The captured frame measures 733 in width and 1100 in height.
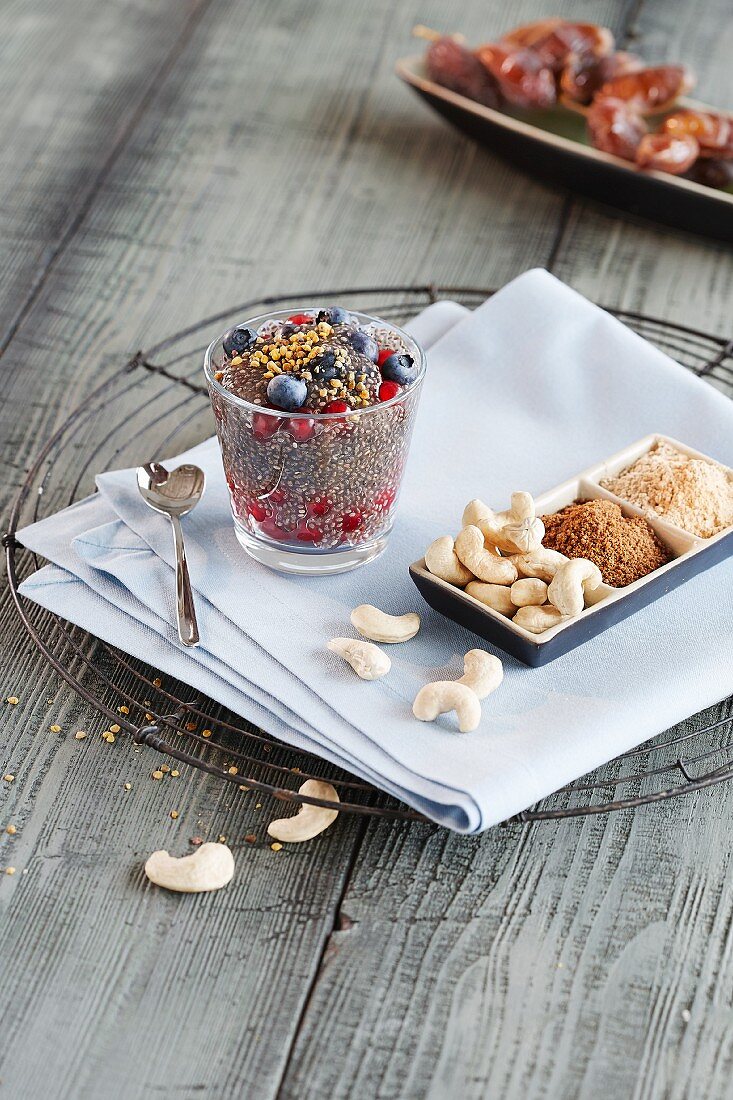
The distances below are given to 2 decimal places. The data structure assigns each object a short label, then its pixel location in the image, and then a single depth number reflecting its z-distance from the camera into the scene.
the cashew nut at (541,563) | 0.87
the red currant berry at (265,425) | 0.88
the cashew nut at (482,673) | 0.85
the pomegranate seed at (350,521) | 0.90
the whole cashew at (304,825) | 0.84
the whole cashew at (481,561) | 0.87
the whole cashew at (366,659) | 0.86
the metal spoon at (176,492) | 0.91
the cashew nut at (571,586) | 0.86
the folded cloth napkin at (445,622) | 0.84
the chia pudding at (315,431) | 0.88
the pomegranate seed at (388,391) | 0.89
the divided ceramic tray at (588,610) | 0.86
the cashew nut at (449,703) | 0.84
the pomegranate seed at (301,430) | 0.87
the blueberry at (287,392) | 0.87
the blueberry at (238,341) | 0.91
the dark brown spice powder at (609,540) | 0.88
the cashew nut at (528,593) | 0.87
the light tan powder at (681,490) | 0.90
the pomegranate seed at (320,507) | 0.90
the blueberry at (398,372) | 0.90
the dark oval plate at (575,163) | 1.18
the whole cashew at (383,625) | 0.88
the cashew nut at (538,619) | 0.86
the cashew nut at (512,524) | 0.88
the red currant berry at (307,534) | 0.91
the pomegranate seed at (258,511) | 0.91
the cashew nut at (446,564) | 0.88
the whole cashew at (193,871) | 0.83
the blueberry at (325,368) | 0.88
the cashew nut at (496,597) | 0.87
